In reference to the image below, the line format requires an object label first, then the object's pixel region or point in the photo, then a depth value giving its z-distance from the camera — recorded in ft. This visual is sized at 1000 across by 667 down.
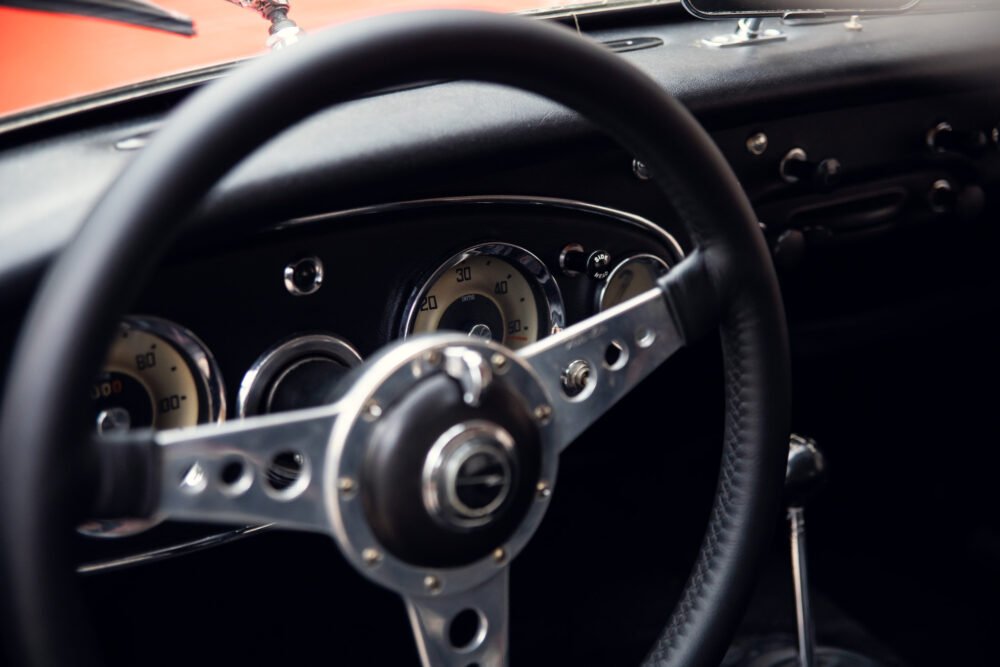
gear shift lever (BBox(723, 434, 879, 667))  4.14
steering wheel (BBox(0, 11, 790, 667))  1.86
